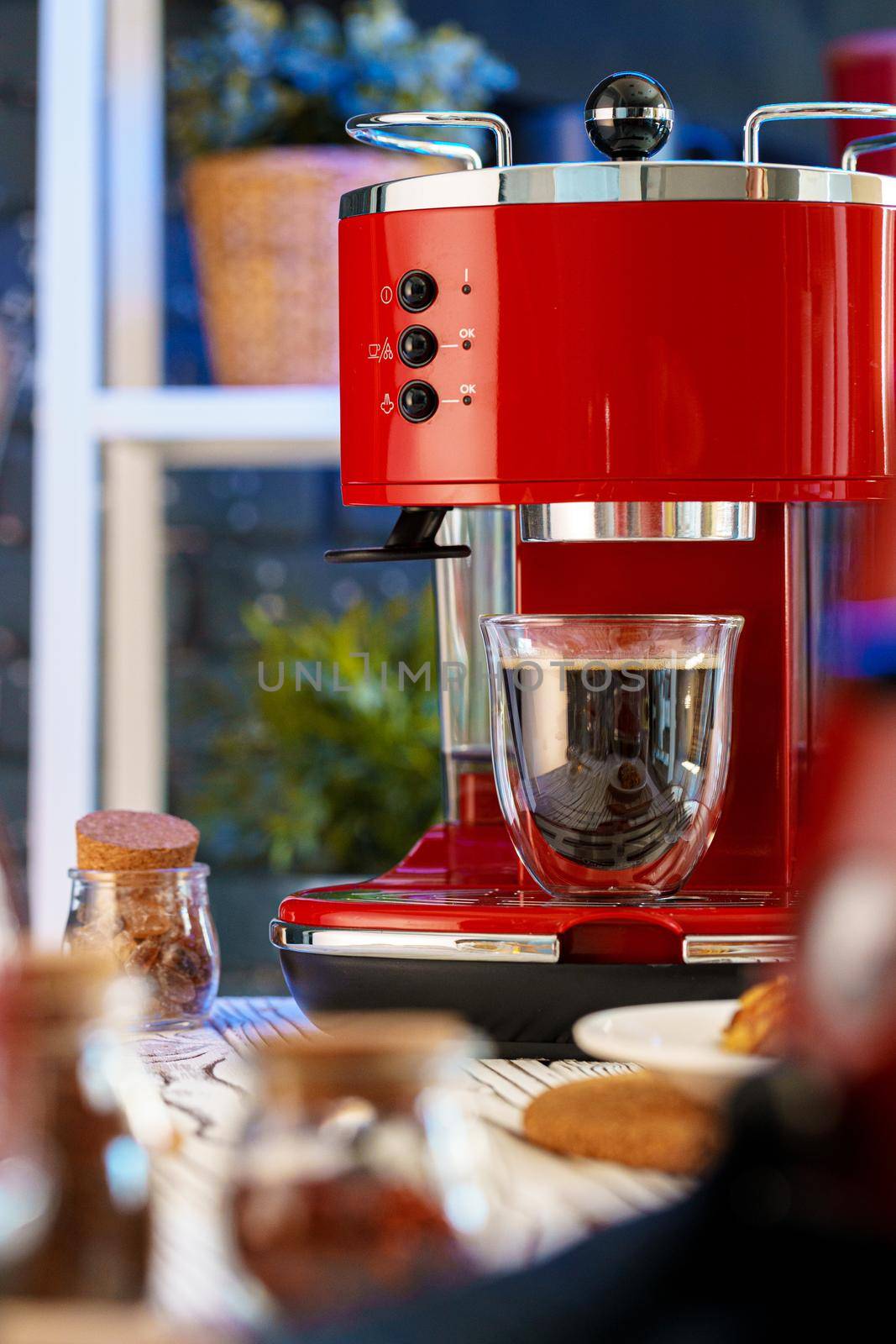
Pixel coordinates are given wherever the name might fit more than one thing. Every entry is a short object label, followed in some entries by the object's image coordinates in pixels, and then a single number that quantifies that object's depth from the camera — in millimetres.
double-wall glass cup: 1157
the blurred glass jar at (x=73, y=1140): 908
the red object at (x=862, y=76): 1726
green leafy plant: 1996
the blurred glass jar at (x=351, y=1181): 853
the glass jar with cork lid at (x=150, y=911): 1198
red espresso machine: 1162
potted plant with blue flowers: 1770
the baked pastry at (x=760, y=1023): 1036
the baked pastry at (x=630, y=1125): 1015
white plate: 1029
